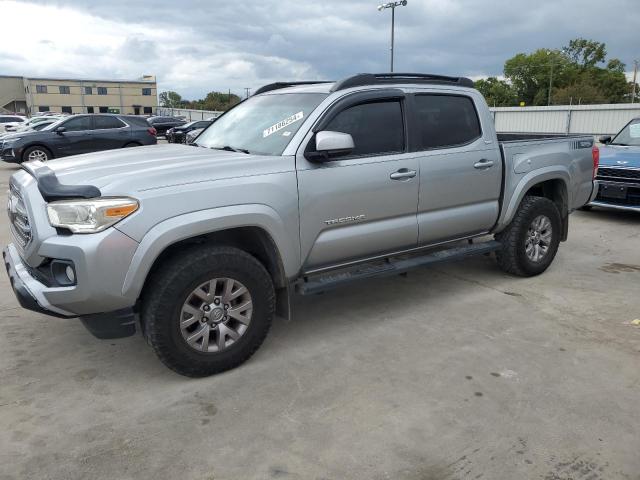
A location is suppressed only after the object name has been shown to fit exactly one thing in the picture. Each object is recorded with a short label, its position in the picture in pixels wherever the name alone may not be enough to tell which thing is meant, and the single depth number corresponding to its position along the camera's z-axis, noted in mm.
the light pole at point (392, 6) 28362
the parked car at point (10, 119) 32094
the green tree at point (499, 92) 92588
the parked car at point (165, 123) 32000
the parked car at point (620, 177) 7906
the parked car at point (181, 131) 24928
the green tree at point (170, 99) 128262
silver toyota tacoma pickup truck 3012
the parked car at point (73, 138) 14109
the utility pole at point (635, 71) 74625
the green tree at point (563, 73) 83000
